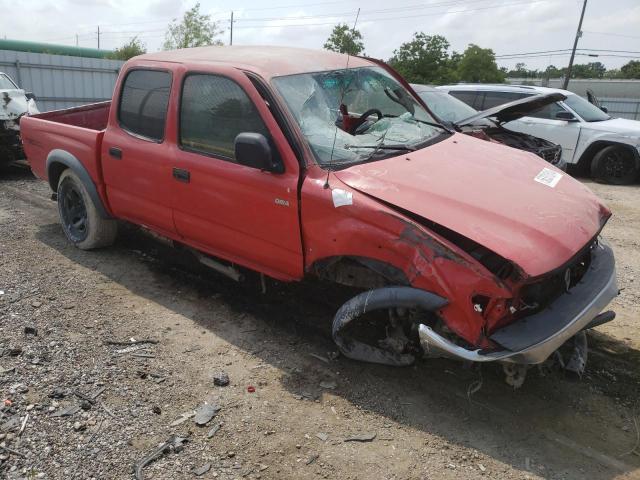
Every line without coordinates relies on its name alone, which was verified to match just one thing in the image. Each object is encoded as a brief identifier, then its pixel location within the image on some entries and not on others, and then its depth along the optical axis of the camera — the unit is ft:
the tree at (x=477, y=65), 153.69
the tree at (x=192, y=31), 105.29
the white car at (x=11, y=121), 29.37
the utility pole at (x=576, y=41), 110.32
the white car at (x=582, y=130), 31.65
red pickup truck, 8.99
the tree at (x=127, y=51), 124.77
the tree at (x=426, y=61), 147.13
